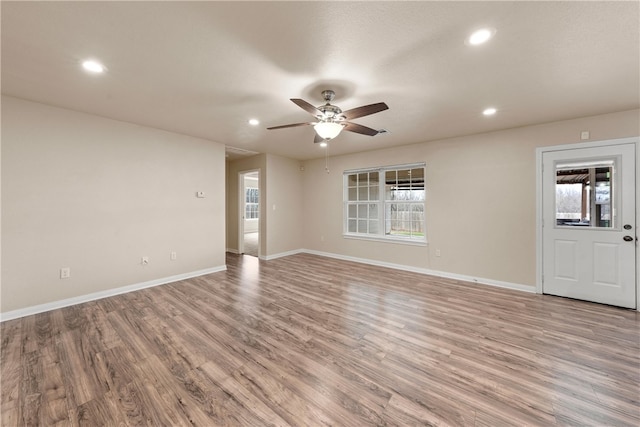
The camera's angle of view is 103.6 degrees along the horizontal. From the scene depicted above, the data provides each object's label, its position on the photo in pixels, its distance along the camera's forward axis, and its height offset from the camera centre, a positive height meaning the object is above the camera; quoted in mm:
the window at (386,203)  5078 +186
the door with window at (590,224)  3191 -185
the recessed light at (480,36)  1738 +1244
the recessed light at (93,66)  2139 +1286
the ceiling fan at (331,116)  2418 +966
